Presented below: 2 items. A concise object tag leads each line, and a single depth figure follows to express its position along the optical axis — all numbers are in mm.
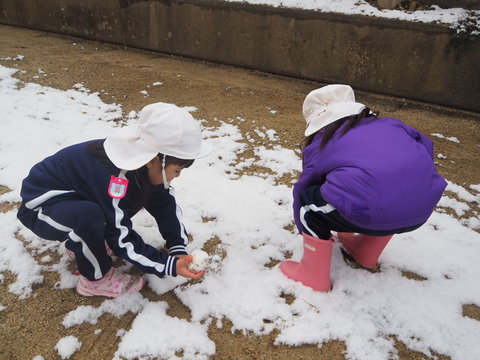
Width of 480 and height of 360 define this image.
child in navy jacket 1367
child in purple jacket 1325
